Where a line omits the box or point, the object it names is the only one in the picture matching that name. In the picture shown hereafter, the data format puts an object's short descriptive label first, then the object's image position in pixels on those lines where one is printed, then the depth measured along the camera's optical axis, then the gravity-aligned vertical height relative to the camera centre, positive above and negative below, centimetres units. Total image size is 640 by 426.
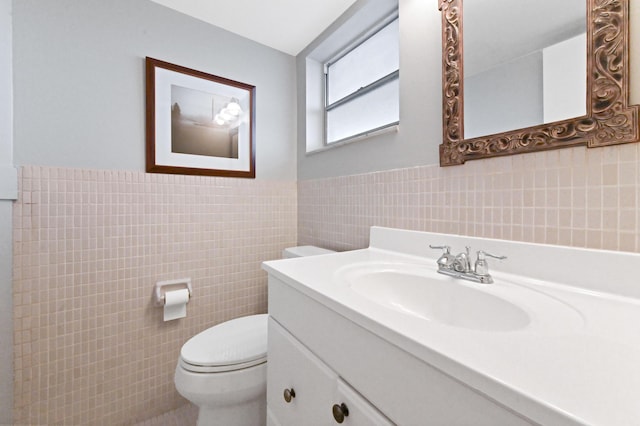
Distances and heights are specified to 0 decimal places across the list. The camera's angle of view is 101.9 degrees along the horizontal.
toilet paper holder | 133 -41
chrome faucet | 74 -17
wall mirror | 63 +38
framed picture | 135 +50
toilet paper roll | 133 -48
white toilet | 97 -63
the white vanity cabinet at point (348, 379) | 36 -31
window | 139 +76
